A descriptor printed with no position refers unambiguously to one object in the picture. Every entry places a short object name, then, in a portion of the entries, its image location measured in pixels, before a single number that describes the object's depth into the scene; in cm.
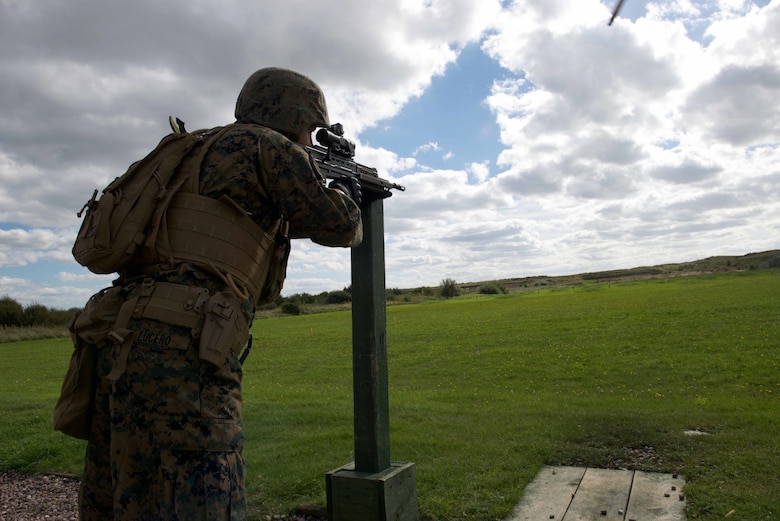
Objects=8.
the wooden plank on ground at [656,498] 419
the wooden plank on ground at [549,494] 439
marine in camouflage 225
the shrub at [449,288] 7331
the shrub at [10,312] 3994
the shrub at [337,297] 5612
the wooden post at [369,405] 374
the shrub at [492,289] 7225
